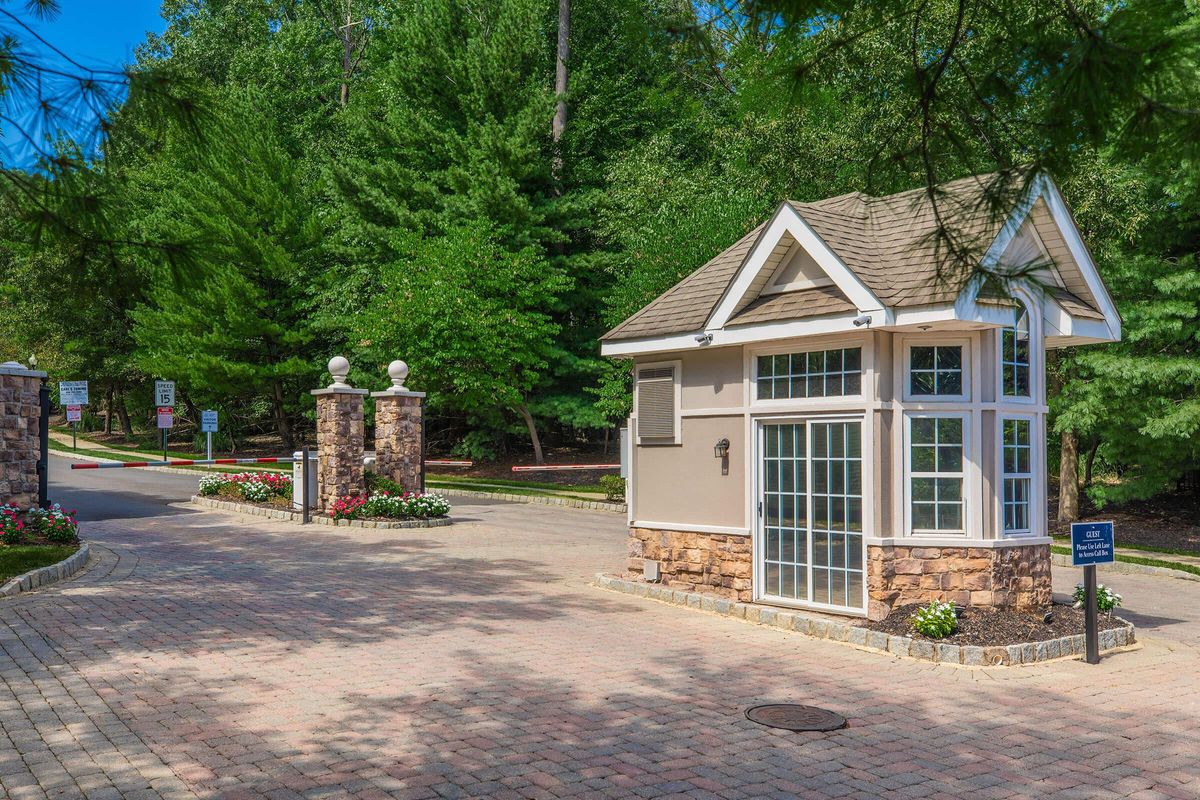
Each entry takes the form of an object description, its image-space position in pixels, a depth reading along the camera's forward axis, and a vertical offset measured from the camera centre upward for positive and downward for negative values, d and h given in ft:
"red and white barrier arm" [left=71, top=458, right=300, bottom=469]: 79.39 -3.53
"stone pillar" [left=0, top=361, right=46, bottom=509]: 49.37 -0.65
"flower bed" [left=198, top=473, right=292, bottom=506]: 68.85 -4.70
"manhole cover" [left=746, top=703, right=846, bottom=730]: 23.21 -7.21
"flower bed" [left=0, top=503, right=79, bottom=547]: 45.57 -4.99
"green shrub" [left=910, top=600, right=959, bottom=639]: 30.73 -6.28
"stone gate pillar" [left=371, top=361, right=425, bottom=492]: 67.21 -0.88
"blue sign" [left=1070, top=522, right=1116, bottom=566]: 30.55 -3.78
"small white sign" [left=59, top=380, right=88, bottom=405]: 118.52 +3.70
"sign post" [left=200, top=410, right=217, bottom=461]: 98.34 +0.13
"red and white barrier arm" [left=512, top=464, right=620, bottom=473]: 97.35 -4.66
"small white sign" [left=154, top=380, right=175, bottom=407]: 107.76 +3.45
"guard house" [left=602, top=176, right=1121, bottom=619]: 32.96 +0.15
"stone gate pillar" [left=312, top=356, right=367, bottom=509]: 62.75 -1.03
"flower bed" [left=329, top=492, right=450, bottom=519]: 62.39 -5.43
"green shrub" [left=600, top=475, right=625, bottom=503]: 77.88 -5.13
